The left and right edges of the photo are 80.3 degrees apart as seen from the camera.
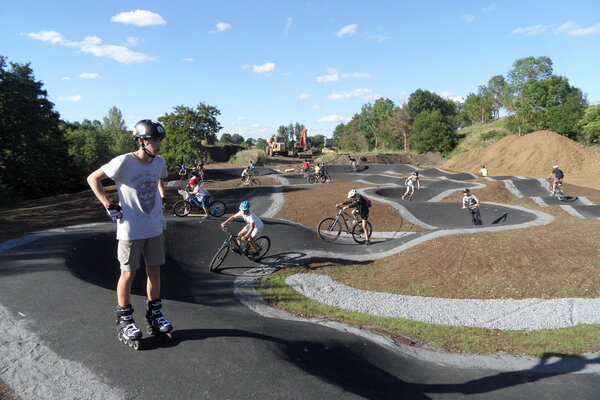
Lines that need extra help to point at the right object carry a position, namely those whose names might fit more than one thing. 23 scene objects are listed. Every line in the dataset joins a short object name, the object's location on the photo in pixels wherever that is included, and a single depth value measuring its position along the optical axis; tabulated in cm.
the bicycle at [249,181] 3234
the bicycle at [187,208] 1766
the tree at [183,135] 4559
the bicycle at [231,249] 1170
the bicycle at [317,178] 3644
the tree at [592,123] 4827
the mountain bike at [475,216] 1875
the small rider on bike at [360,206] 1484
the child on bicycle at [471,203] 1853
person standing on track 412
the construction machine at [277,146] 6328
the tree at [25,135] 3125
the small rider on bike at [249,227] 1142
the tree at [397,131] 7994
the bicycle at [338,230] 1548
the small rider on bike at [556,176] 2398
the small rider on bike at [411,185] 2509
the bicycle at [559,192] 2462
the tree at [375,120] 9211
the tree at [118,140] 7193
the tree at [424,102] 8306
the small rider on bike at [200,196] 1636
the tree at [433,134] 6562
